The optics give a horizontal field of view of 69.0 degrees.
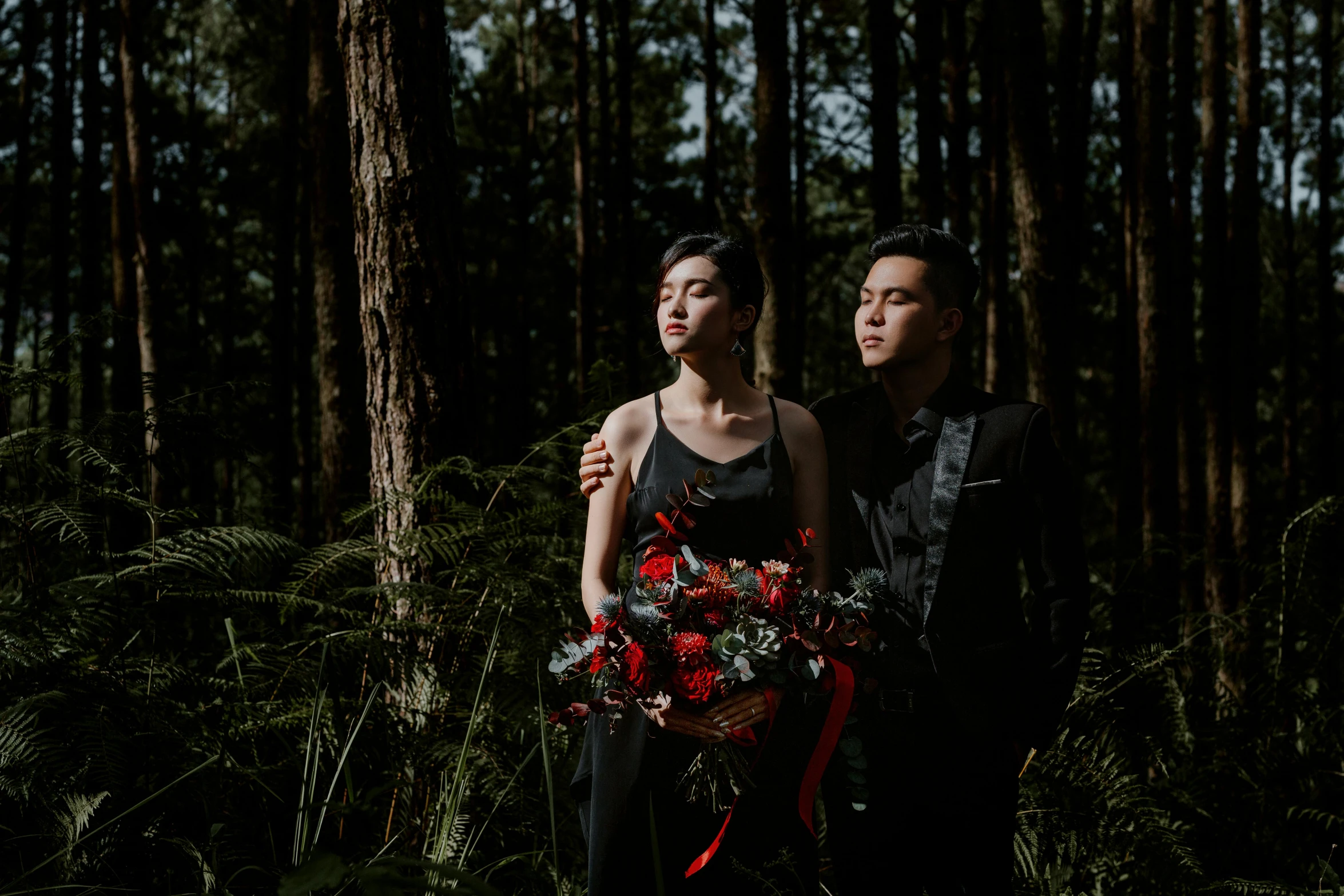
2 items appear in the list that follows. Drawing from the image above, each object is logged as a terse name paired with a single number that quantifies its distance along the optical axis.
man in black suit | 2.39
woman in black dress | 2.37
